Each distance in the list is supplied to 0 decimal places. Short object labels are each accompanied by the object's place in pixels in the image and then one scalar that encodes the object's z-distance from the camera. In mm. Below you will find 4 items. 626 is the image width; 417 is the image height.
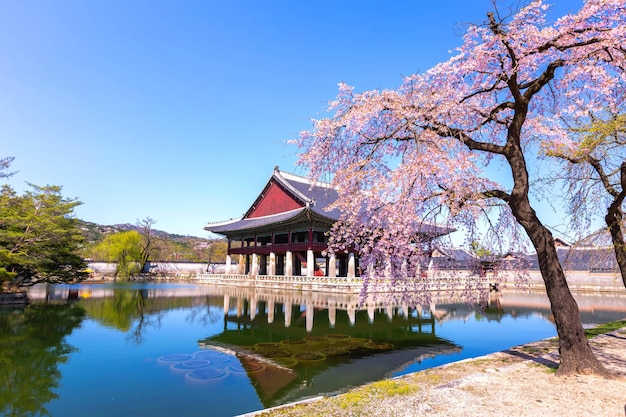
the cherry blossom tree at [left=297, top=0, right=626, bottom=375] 6883
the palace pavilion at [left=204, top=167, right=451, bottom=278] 34969
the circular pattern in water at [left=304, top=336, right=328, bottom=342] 13539
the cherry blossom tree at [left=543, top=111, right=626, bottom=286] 7609
